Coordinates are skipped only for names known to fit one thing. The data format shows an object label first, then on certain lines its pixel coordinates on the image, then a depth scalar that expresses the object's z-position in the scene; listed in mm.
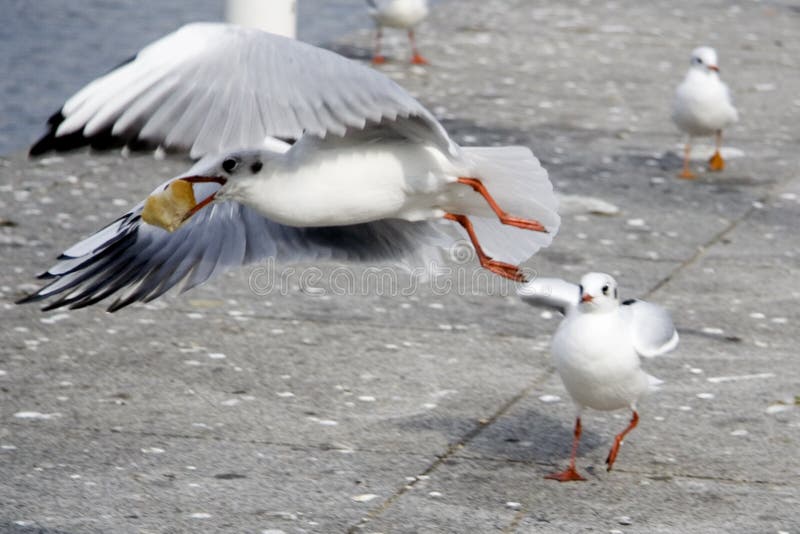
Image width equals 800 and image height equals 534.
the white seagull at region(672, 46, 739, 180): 17969
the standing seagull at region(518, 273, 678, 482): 10086
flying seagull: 7559
